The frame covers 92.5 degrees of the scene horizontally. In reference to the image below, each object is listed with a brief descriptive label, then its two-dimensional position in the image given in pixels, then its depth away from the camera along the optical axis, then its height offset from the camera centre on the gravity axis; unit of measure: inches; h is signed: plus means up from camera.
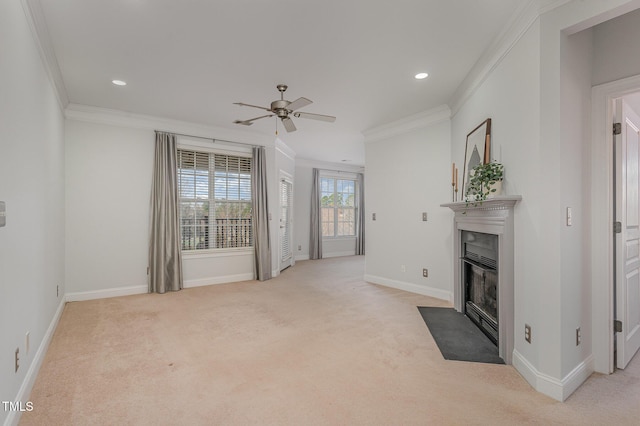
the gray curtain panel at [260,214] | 218.8 -0.2
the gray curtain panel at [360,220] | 360.2 -7.6
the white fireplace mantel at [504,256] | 95.7 -13.5
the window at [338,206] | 342.0 +8.5
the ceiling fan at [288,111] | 116.1 +41.4
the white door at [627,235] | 90.4 -6.8
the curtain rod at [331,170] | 333.4 +48.7
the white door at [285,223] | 258.4 -8.1
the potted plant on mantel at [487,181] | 103.3 +11.4
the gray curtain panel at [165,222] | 184.4 -5.0
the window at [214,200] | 201.3 +9.6
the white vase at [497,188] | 105.2 +9.1
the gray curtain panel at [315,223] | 323.3 -9.8
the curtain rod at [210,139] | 191.5 +50.7
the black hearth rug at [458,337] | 102.5 -47.5
